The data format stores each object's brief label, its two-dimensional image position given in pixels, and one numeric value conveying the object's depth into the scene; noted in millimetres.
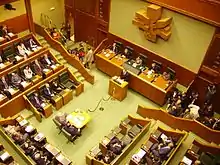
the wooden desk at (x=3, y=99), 8222
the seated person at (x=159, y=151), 7105
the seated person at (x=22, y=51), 9805
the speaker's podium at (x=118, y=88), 9091
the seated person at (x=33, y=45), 10125
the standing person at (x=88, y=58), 10059
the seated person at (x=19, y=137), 7363
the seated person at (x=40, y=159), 6938
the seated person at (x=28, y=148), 7138
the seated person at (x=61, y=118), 7911
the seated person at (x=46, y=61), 9828
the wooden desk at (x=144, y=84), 8812
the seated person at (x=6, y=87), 8502
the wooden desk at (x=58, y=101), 8695
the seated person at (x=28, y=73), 9202
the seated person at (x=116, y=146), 7238
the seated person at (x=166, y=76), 9055
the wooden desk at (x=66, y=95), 8898
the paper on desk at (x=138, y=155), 6955
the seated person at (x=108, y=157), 7019
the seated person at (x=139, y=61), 9638
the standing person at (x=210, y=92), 8297
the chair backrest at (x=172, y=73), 8948
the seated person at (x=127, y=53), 9909
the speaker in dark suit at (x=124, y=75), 9273
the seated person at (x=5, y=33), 10008
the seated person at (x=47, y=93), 8881
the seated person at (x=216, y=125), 7897
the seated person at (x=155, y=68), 9297
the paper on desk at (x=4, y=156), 6872
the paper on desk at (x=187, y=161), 6940
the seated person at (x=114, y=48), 10188
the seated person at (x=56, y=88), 9172
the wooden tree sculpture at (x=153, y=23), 8267
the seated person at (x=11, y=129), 7502
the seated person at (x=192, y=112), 8125
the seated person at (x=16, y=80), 8844
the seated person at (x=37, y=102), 8508
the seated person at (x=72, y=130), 7812
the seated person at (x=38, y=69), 9372
